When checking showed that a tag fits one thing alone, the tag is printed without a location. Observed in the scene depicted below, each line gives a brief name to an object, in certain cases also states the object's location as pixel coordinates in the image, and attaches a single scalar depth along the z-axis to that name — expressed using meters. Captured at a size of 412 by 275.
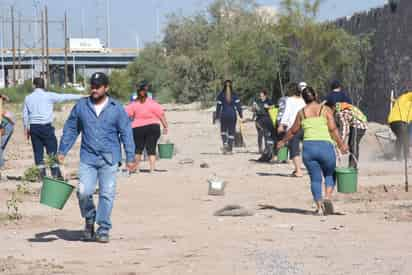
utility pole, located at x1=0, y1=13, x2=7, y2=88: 135.99
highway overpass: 140.50
